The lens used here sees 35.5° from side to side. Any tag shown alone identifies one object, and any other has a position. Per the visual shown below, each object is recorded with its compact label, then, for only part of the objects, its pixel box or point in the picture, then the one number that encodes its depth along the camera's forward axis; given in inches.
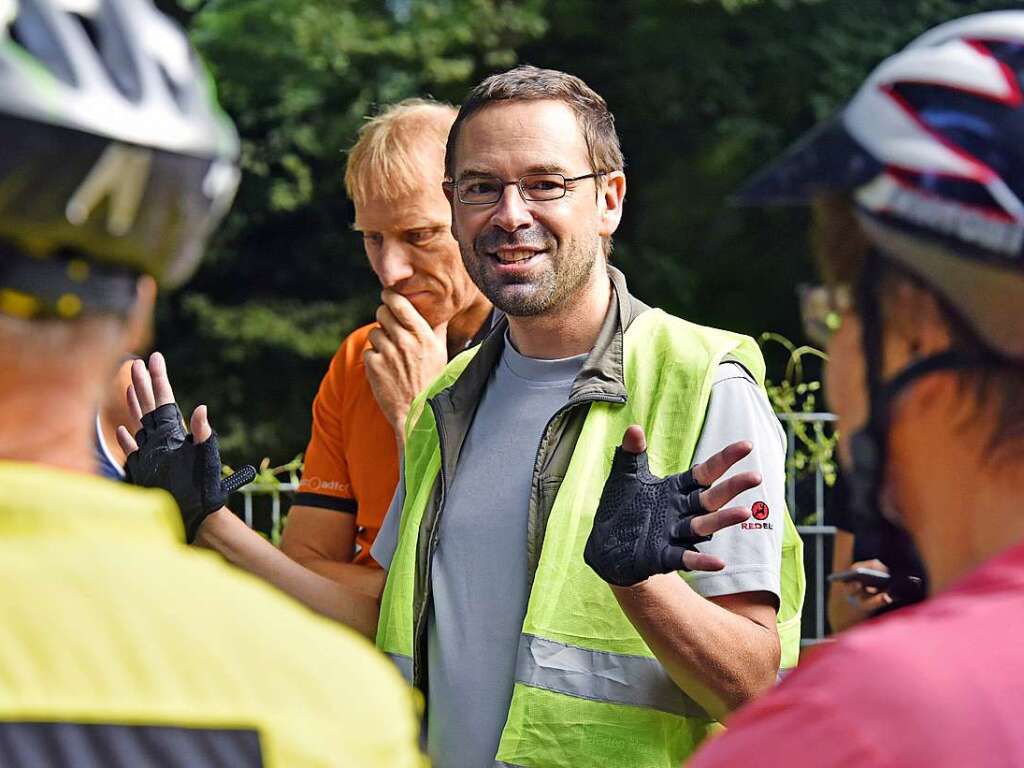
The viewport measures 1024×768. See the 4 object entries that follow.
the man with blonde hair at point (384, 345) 146.7
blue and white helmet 56.6
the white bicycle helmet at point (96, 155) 50.6
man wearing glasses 106.3
